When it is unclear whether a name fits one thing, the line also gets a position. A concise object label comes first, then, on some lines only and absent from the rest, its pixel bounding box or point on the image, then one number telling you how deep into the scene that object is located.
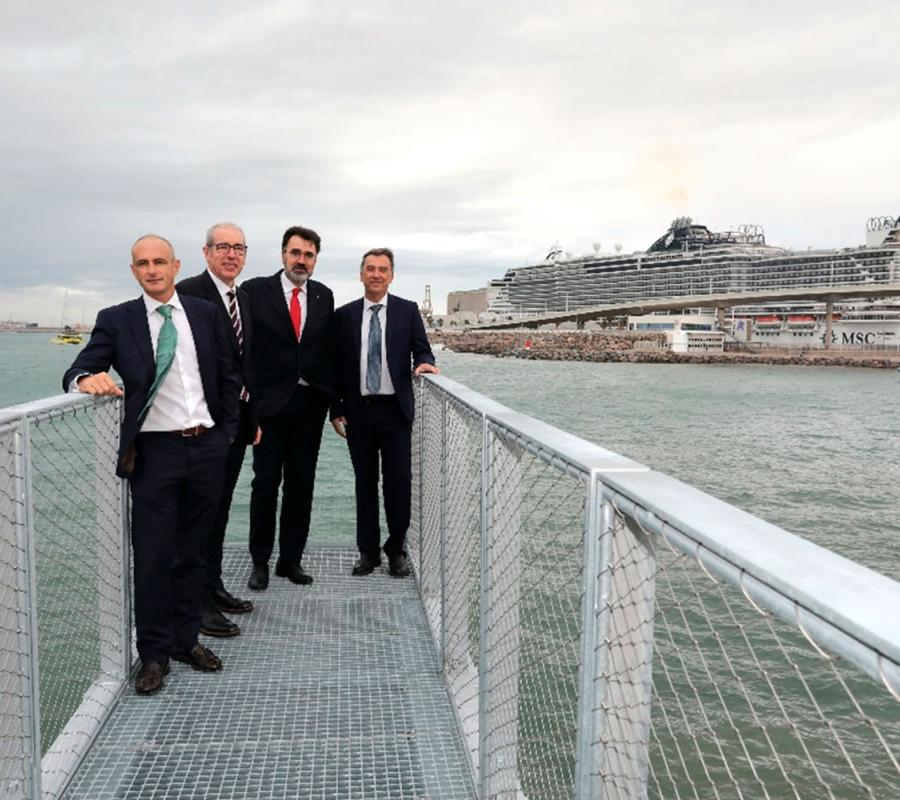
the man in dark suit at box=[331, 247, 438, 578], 4.05
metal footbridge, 0.89
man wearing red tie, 3.84
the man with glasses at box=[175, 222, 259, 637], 3.43
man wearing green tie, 2.75
